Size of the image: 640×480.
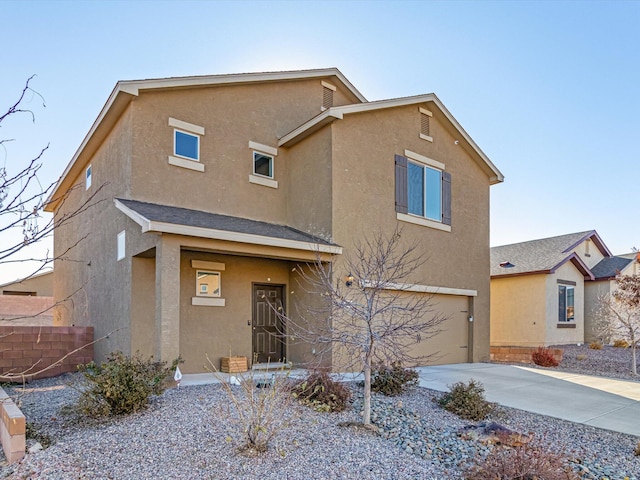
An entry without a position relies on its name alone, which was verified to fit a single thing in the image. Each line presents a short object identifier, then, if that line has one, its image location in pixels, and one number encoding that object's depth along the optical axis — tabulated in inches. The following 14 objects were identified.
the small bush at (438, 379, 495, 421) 281.6
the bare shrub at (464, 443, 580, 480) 170.6
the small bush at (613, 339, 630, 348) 739.4
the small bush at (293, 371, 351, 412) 266.4
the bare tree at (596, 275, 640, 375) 563.5
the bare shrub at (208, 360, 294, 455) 193.5
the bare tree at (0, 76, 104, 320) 105.3
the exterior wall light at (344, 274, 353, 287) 407.6
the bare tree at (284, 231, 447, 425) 239.1
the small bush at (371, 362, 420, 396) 319.0
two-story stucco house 386.9
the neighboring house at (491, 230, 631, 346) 736.3
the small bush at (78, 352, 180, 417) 231.9
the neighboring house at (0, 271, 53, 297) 922.7
